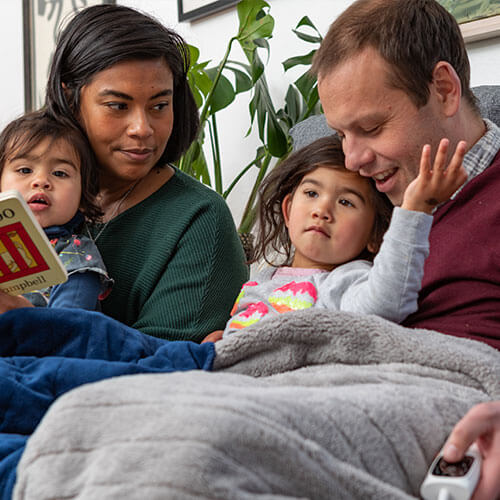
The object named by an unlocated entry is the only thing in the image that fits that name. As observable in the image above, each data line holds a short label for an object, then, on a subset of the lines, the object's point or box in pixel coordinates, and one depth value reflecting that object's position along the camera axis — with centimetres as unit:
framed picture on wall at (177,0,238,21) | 255
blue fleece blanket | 96
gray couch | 131
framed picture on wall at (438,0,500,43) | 177
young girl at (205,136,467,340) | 126
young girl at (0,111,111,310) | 139
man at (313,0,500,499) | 102
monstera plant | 216
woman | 147
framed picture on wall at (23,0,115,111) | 349
